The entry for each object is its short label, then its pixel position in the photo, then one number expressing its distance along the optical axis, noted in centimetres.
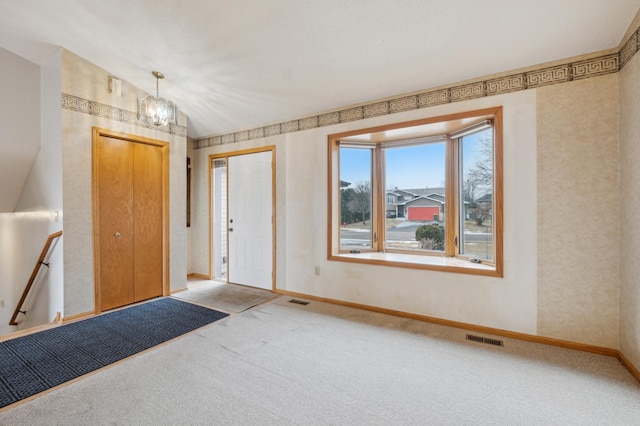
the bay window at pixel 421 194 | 299
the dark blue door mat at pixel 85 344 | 202
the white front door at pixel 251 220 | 422
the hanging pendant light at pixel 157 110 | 315
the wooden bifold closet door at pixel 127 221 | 332
